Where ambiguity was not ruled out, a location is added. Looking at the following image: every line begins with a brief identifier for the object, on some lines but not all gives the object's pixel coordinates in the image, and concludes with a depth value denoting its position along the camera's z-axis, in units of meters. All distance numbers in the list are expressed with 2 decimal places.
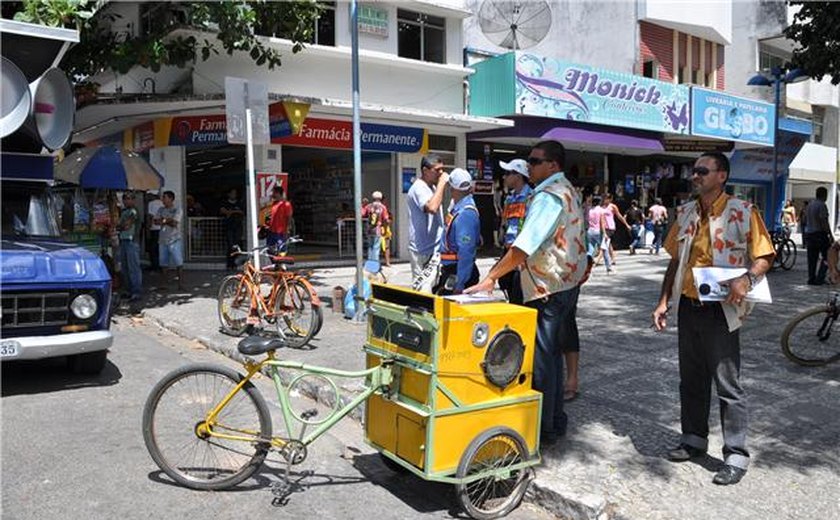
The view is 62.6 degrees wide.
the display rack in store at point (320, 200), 18.27
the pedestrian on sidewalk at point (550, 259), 4.18
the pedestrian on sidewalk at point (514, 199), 5.77
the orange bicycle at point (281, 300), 7.77
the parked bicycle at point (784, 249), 15.48
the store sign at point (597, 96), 16.75
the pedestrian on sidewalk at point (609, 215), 15.15
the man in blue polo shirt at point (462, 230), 5.59
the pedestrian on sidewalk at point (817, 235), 12.80
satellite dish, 17.86
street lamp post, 17.77
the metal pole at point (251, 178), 8.56
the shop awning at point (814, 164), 30.09
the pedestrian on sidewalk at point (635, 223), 21.85
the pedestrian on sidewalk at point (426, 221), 6.36
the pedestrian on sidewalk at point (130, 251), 10.79
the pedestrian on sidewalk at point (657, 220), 21.06
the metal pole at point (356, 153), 7.79
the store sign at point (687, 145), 22.12
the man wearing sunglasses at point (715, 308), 4.03
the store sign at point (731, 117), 21.53
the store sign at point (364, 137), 15.53
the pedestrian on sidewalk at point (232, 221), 15.70
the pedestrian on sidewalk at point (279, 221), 11.66
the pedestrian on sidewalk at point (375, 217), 13.66
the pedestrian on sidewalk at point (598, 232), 13.73
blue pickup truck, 5.56
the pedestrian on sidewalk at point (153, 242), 14.02
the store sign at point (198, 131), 14.95
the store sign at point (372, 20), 15.96
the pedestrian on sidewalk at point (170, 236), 11.83
